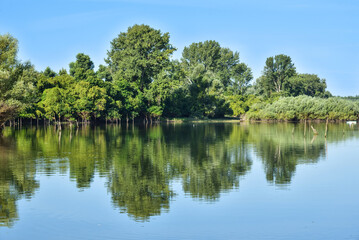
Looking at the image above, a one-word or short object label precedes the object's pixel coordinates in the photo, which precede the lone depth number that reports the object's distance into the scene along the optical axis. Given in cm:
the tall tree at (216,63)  18525
